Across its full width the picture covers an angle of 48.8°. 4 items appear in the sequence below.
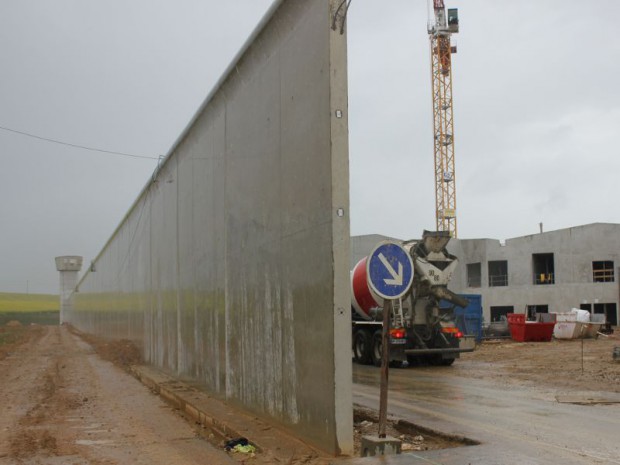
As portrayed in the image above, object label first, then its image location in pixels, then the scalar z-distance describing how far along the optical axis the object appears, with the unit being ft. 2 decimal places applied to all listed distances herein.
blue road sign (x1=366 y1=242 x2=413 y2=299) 22.57
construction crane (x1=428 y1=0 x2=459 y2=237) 238.68
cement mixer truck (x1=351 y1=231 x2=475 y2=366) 61.21
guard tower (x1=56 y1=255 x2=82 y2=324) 322.75
